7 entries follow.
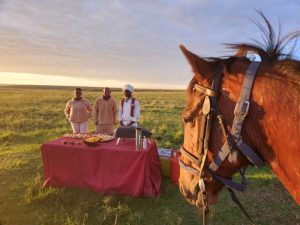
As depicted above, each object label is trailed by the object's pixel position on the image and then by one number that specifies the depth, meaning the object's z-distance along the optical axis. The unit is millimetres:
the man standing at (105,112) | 8148
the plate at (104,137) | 5862
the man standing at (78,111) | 8383
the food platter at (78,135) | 6372
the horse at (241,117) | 1444
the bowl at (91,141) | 5508
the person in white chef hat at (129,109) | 7461
